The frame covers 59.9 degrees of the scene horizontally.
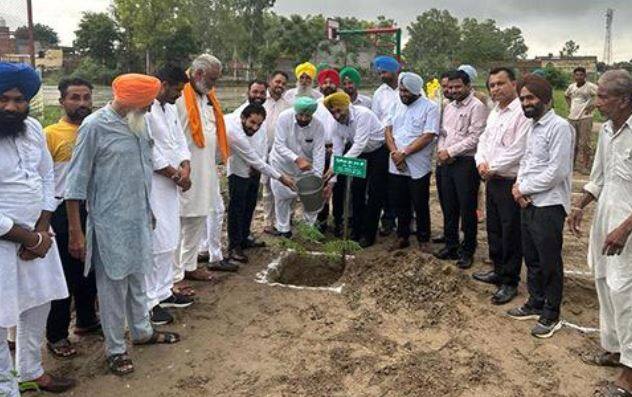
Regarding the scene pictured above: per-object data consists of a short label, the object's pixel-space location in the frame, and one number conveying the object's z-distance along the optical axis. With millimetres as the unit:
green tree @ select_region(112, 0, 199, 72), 32375
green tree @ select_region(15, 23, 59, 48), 63300
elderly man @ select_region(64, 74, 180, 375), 3350
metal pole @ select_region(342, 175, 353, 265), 5609
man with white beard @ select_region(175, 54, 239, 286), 4766
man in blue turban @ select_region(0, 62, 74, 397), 2887
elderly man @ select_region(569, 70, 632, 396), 3280
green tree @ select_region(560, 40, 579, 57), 71044
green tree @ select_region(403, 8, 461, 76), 56172
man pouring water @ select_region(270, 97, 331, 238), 5953
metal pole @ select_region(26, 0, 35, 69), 7469
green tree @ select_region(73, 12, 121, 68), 40000
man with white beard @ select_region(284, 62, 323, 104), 7070
